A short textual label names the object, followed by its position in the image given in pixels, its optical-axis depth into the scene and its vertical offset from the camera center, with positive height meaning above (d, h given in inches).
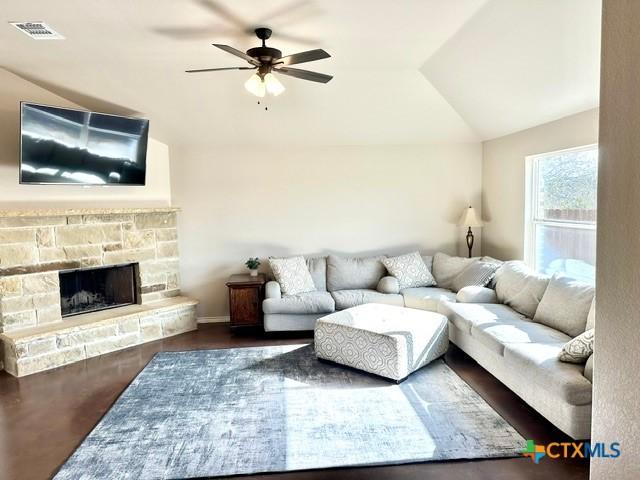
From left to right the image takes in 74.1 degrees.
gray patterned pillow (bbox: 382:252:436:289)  204.2 -26.1
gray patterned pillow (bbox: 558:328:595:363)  104.1 -33.4
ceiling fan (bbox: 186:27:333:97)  113.3 +43.1
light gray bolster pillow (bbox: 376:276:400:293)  197.3 -31.7
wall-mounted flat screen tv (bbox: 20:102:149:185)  151.4 +29.1
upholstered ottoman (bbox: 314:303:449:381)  137.0 -41.4
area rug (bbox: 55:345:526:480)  97.8 -54.7
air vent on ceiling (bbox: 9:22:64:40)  120.5 +56.4
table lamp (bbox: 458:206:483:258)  215.0 -1.3
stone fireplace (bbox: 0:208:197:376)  157.6 -27.2
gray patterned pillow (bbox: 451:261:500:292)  183.6 -26.2
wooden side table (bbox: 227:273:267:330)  196.4 -39.4
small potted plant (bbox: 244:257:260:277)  207.0 -22.7
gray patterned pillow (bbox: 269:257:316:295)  196.5 -26.5
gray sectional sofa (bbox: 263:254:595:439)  102.7 -36.0
